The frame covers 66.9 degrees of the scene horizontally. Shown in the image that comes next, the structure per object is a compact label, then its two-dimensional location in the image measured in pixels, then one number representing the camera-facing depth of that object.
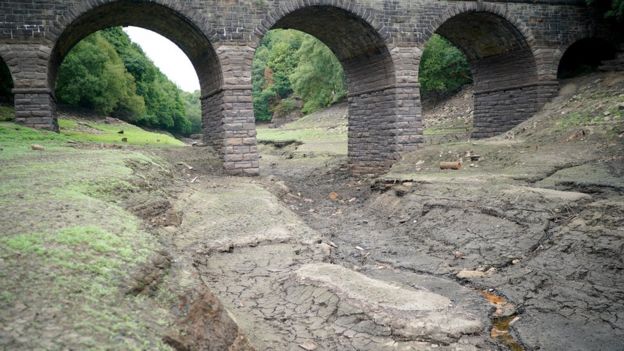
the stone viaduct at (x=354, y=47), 11.50
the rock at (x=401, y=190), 10.42
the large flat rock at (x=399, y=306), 4.53
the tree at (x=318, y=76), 34.70
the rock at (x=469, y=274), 6.23
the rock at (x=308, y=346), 4.28
